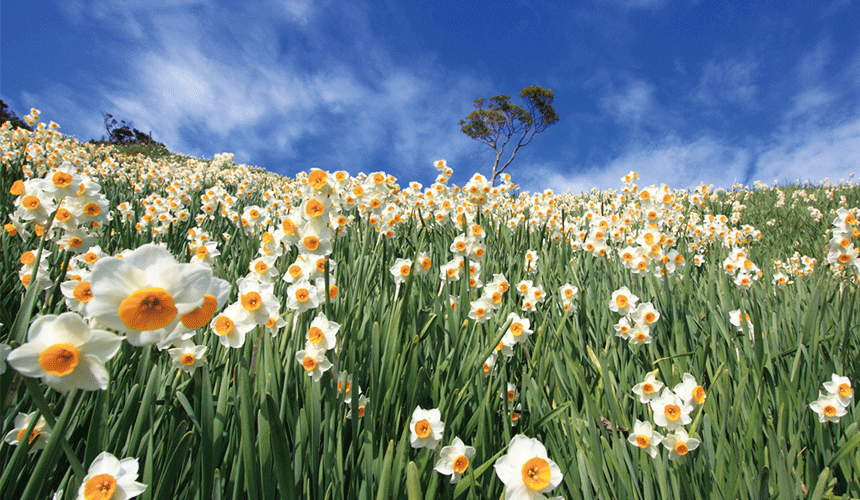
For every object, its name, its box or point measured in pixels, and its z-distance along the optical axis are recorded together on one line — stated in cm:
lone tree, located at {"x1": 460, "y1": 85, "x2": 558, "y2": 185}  3225
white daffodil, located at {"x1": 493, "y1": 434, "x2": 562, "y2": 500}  27
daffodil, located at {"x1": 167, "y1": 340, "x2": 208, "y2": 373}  34
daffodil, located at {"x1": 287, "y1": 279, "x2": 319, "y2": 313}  36
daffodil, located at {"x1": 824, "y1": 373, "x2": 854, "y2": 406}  38
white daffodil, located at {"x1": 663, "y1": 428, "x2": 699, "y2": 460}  33
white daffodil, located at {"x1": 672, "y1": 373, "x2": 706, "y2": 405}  35
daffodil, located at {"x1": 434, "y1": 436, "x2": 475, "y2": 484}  30
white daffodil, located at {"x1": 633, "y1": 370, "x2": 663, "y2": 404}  37
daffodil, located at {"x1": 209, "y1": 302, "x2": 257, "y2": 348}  32
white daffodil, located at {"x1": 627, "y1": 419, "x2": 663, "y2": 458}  33
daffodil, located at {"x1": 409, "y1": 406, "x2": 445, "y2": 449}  31
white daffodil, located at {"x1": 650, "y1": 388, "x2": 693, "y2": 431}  33
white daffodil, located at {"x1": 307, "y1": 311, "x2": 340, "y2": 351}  33
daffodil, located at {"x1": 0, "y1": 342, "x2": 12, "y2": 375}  23
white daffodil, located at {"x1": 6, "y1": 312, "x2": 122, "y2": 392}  19
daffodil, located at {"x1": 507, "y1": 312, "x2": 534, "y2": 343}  43
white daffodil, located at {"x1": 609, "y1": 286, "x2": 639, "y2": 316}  51
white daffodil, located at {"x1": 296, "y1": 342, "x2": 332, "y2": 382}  33
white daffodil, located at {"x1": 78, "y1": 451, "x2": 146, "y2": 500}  25
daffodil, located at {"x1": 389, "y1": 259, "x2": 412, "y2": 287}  51
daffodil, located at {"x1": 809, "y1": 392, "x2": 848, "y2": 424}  38
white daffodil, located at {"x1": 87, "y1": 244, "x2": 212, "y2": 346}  19
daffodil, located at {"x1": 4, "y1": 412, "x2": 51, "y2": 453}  29
